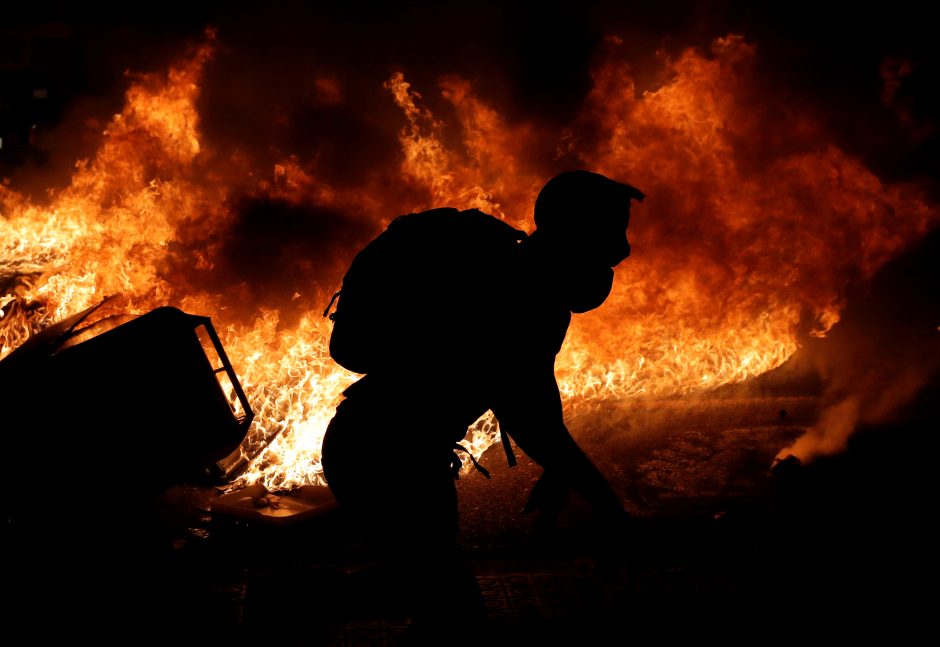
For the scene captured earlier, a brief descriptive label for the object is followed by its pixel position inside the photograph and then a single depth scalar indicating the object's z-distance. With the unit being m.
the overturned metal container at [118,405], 3.86
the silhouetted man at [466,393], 2.10
